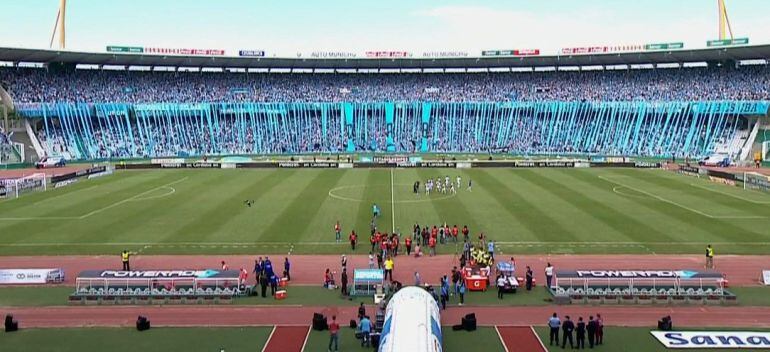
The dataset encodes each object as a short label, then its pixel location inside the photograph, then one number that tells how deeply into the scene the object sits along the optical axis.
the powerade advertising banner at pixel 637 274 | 27.27
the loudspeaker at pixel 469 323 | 23.55
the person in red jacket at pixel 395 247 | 35.14
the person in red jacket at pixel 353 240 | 36.40
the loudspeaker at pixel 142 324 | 23.75
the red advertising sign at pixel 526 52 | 103.94
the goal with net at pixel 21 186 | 56.09
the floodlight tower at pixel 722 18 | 117.75
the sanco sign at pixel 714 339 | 21.94
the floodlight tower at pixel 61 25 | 109.50
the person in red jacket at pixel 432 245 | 35.22
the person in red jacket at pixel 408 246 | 35.38
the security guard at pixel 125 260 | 31.08
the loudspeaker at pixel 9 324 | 23.59
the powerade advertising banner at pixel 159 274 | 27.59
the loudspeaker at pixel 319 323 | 23.77
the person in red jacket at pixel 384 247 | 33.37
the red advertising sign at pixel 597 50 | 98.56
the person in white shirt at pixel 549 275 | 28.66
